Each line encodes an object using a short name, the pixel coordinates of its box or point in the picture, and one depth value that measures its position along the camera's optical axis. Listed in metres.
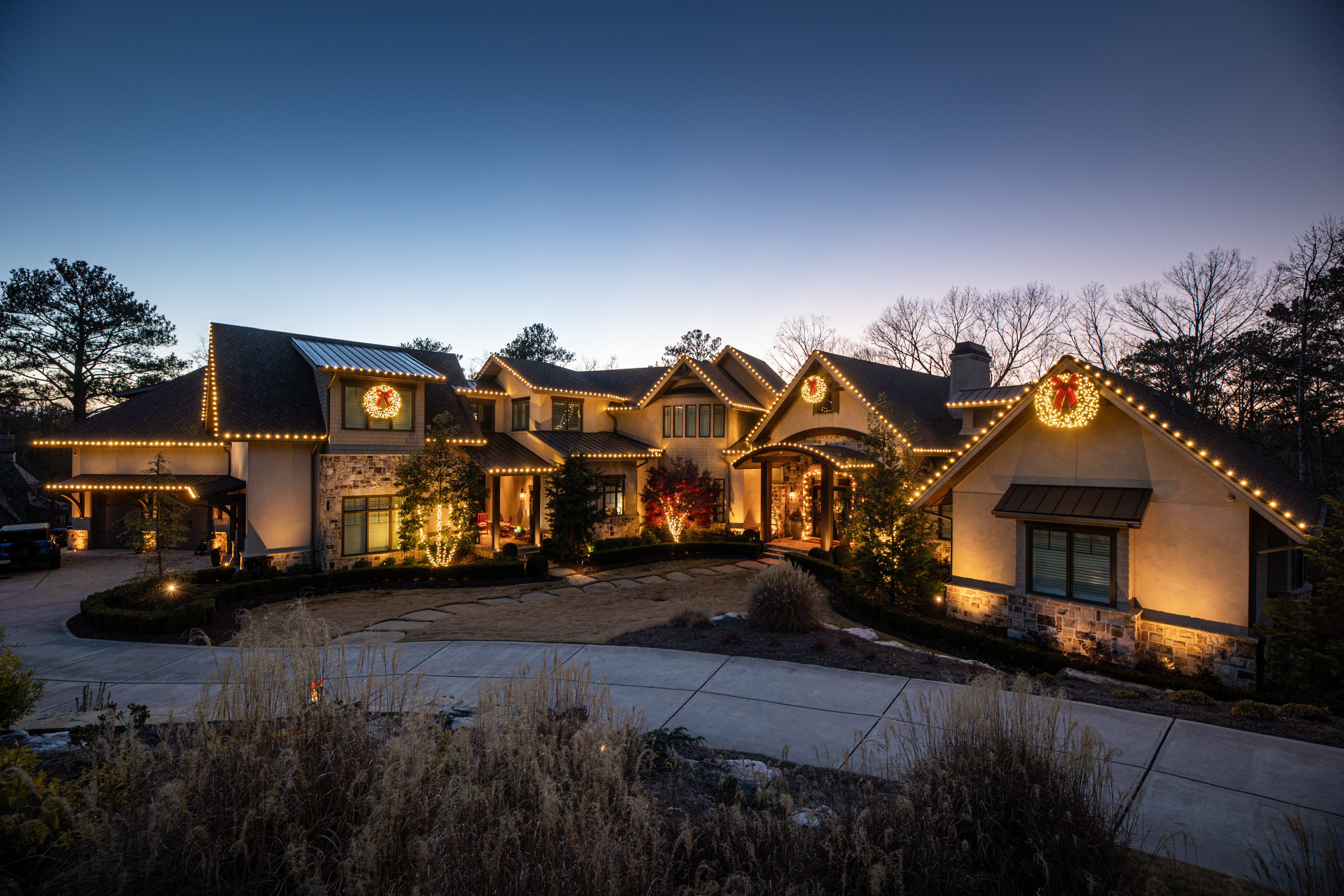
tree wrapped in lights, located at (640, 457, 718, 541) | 23.06
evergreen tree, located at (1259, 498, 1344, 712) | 8.15
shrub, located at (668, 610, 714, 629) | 11.16
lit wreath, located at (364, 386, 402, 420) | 18.36
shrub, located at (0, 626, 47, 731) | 5.22
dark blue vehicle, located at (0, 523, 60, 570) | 18.31
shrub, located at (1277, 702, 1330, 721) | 7.09
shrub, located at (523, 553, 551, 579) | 17.94
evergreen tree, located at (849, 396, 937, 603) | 14.41
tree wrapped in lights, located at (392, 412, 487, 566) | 18.03
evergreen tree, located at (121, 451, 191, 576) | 13.31
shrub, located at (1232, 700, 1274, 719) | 6.97
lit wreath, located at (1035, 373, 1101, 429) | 11.34
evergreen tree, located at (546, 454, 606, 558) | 20.09
